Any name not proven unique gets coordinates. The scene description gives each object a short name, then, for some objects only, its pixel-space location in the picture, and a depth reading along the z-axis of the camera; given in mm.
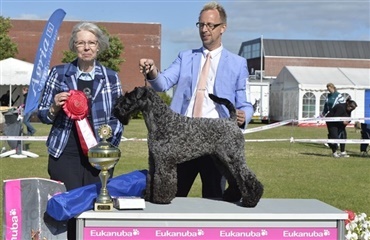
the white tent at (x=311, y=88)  28109
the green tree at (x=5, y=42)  37438
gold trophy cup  3131
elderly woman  3588
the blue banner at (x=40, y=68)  10128
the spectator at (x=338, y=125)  14602
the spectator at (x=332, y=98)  15422
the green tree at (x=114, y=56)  38881
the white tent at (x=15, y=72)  22438
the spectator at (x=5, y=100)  29945
